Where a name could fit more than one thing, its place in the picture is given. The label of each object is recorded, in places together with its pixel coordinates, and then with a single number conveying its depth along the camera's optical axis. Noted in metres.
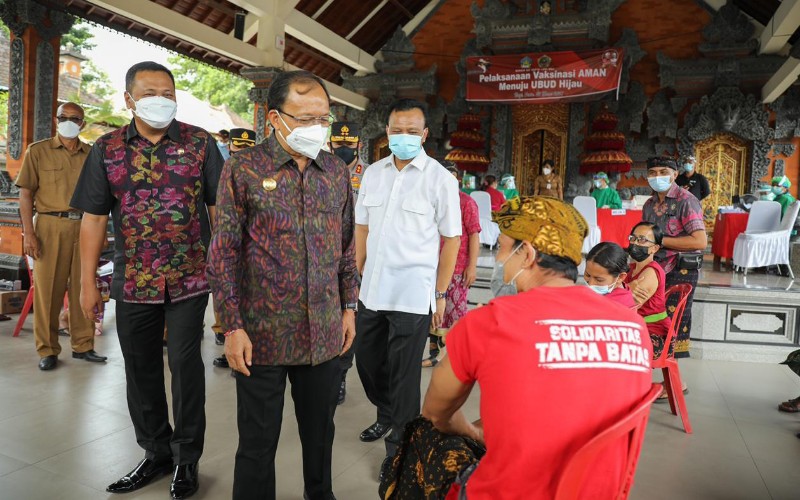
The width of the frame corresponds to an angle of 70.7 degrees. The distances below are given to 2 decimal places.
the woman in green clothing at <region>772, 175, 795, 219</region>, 7.03
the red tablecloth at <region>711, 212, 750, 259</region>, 7.20
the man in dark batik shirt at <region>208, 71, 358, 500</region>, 1.51
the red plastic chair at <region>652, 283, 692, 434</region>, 2.86
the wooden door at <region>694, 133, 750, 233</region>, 9.68
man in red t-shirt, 0.98
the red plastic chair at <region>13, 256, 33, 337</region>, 4.06
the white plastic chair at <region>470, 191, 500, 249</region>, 7.79
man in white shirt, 2.21
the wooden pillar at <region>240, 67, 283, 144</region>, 8.48
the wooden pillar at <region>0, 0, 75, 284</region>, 6.79
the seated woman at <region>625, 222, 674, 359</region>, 2.91
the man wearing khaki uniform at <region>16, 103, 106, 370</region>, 3.41
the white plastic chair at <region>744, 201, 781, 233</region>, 6.62
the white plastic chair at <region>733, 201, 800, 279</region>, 6.39
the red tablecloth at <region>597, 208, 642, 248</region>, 7.13
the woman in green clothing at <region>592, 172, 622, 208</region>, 7.94
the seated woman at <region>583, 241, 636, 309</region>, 2.50
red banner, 9.51
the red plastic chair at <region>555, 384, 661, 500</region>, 0.96
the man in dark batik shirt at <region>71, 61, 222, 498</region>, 1.95
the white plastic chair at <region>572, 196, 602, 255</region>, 6.98
